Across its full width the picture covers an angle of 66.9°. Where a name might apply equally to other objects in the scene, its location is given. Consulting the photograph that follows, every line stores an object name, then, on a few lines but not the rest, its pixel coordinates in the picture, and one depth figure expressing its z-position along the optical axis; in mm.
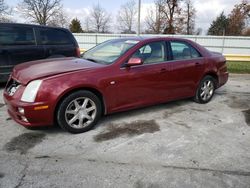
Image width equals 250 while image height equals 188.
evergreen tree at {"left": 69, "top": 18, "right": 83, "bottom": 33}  36022
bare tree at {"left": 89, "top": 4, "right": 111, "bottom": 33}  39841
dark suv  4952
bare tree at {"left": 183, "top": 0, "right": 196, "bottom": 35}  32482
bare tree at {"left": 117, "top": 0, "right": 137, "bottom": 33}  34100
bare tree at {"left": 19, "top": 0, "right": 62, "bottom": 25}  28957
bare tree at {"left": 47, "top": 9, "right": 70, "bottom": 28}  29873
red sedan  2766
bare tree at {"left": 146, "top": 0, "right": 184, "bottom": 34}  29032
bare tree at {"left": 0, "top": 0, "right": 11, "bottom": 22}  23116
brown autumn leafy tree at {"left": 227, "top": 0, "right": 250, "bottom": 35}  31578
